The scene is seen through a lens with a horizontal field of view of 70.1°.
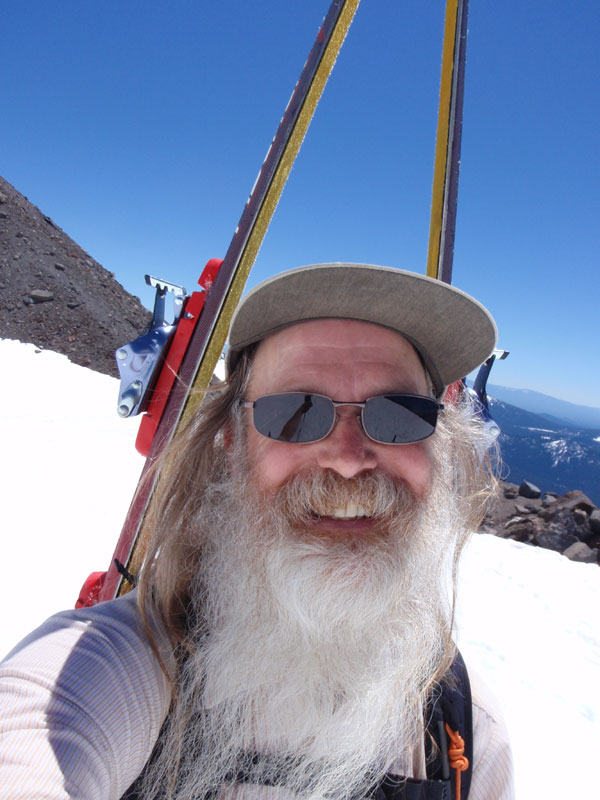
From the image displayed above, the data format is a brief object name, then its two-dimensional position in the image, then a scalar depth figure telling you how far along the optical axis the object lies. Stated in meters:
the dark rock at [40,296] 20.20
